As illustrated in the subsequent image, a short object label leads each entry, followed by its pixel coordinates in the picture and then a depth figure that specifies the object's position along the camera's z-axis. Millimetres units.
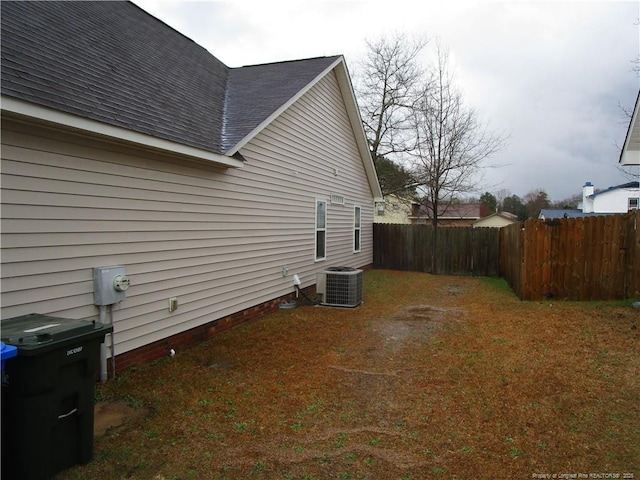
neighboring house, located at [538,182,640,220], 33906
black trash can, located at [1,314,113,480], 2604
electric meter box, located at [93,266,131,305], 4441
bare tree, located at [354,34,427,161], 21891
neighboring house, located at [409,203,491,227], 41009
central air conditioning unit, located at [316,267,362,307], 9023
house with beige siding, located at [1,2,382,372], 3852
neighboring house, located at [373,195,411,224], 25922
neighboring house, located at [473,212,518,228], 47669
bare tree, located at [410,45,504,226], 19500
